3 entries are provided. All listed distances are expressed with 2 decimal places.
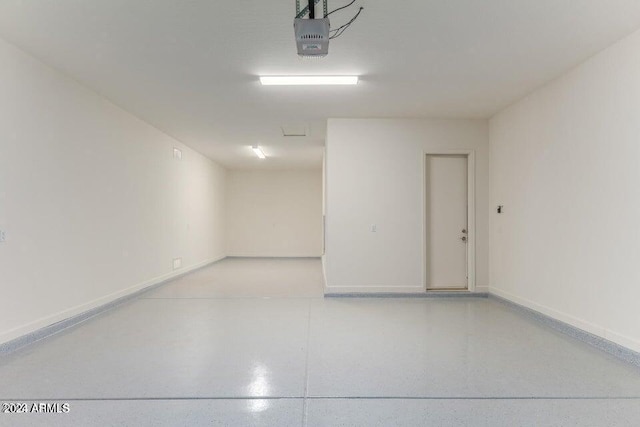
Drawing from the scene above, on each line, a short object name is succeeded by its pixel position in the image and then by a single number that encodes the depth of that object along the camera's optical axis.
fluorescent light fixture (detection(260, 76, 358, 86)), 3.97
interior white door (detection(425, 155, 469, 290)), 5.63
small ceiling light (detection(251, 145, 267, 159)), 7.65
